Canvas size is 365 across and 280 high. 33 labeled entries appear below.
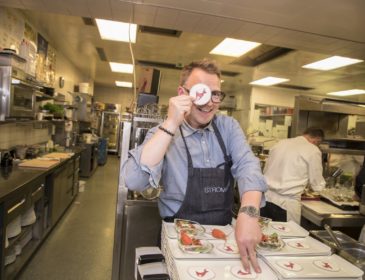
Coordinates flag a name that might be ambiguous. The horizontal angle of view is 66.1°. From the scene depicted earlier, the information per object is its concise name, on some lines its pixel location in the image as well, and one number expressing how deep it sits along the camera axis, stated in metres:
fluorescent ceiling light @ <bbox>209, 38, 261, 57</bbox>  4.22
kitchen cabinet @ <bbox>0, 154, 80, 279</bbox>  2.21
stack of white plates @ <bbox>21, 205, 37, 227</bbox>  2.87
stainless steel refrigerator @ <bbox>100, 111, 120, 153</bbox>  11.68
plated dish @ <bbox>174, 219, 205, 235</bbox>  1.08
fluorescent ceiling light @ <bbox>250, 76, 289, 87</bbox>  6.84
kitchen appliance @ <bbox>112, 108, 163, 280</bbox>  2.13
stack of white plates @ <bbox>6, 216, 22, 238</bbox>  2.49
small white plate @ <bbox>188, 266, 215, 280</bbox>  0.81
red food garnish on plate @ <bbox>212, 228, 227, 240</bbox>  1.09
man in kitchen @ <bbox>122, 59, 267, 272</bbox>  1.09
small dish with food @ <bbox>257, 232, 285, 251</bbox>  1.03
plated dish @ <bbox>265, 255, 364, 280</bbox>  0.87
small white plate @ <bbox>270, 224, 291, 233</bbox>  1.25
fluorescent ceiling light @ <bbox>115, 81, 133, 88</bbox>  10.32
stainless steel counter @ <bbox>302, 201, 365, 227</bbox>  2.51
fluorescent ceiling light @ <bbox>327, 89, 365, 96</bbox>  7.37
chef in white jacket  2.81
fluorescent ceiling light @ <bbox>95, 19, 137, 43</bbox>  3.84
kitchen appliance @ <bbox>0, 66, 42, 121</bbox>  2.68
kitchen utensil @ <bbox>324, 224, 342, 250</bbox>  1.40
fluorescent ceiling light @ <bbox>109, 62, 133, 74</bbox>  6.78
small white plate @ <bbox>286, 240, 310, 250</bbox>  1.08
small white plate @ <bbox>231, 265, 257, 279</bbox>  0.83
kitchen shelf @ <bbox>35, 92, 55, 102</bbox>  3.63
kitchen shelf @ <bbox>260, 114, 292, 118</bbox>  6.89
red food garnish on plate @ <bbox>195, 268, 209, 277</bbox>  0.81
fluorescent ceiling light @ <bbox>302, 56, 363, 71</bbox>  4.64
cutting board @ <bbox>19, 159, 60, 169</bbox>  3.22
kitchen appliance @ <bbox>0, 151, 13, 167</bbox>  3.10
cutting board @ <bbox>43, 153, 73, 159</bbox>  4.05
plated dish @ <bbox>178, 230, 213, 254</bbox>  0.95
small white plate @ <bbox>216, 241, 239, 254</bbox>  0.98
